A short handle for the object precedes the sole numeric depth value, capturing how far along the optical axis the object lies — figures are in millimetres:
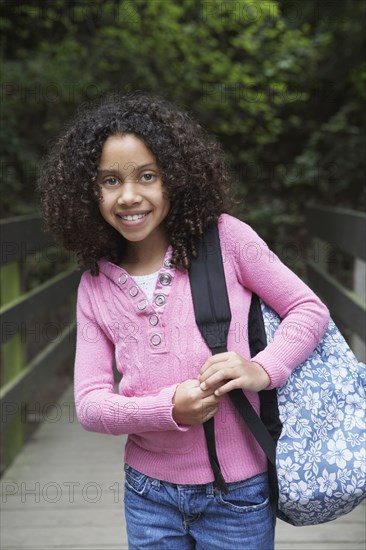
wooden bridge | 3214
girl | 2177
